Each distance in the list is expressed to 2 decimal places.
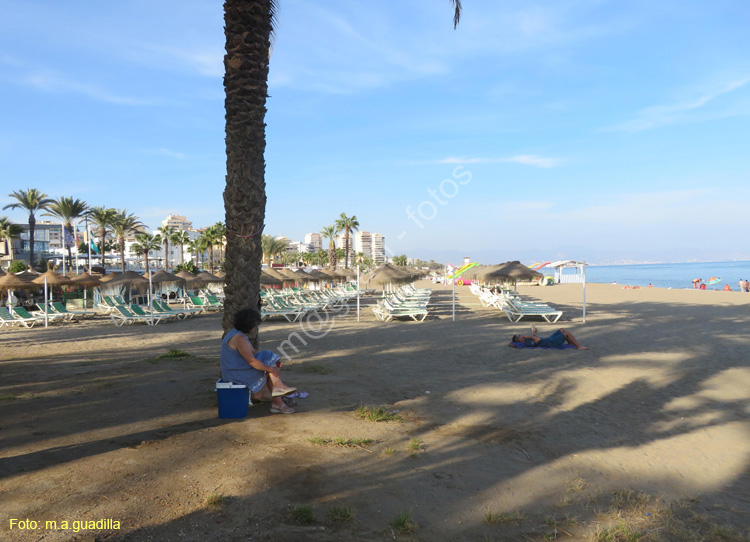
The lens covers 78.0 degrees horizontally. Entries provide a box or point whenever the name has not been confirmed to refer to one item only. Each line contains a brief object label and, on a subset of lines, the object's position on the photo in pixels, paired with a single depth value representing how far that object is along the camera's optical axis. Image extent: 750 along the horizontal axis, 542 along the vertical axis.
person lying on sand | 9.84
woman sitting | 4.40
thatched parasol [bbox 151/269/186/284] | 20.22
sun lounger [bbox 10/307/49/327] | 15.83
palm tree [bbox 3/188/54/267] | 39.28
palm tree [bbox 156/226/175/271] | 50.59
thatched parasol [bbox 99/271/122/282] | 20.27
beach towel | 9.82
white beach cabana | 50.83
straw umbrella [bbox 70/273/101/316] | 19.53
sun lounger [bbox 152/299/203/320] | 16.79
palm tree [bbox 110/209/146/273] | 45.66
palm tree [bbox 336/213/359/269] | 49.34
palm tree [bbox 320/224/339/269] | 47.06
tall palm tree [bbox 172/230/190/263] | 49.56
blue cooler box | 4.44
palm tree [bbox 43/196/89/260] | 40.25
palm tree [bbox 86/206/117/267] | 42.38
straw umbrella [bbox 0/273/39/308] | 17.14
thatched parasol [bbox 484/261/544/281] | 17.77
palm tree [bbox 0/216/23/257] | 42.97
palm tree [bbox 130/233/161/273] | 46.00
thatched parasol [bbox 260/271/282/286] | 19.62
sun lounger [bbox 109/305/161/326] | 15.80
